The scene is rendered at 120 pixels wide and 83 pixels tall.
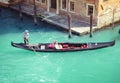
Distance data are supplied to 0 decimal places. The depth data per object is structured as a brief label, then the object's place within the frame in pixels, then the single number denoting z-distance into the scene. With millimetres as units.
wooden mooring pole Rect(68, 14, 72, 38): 18799
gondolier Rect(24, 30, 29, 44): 17598
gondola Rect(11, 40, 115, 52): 17325
